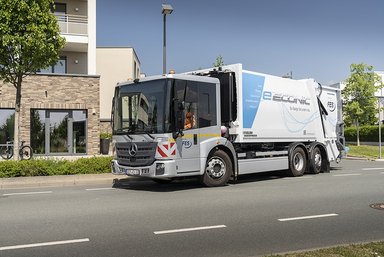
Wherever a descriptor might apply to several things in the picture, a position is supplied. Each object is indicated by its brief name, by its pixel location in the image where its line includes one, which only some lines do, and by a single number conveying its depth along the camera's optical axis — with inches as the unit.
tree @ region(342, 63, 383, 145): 1417.3
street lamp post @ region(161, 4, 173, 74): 719.8
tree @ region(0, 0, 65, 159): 538.9
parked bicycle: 853.2
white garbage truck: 415.5
